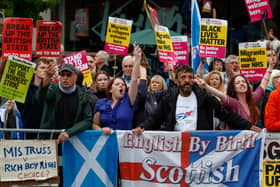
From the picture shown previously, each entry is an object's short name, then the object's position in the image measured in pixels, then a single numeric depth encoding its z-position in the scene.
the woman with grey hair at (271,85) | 10.25
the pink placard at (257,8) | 11.30
